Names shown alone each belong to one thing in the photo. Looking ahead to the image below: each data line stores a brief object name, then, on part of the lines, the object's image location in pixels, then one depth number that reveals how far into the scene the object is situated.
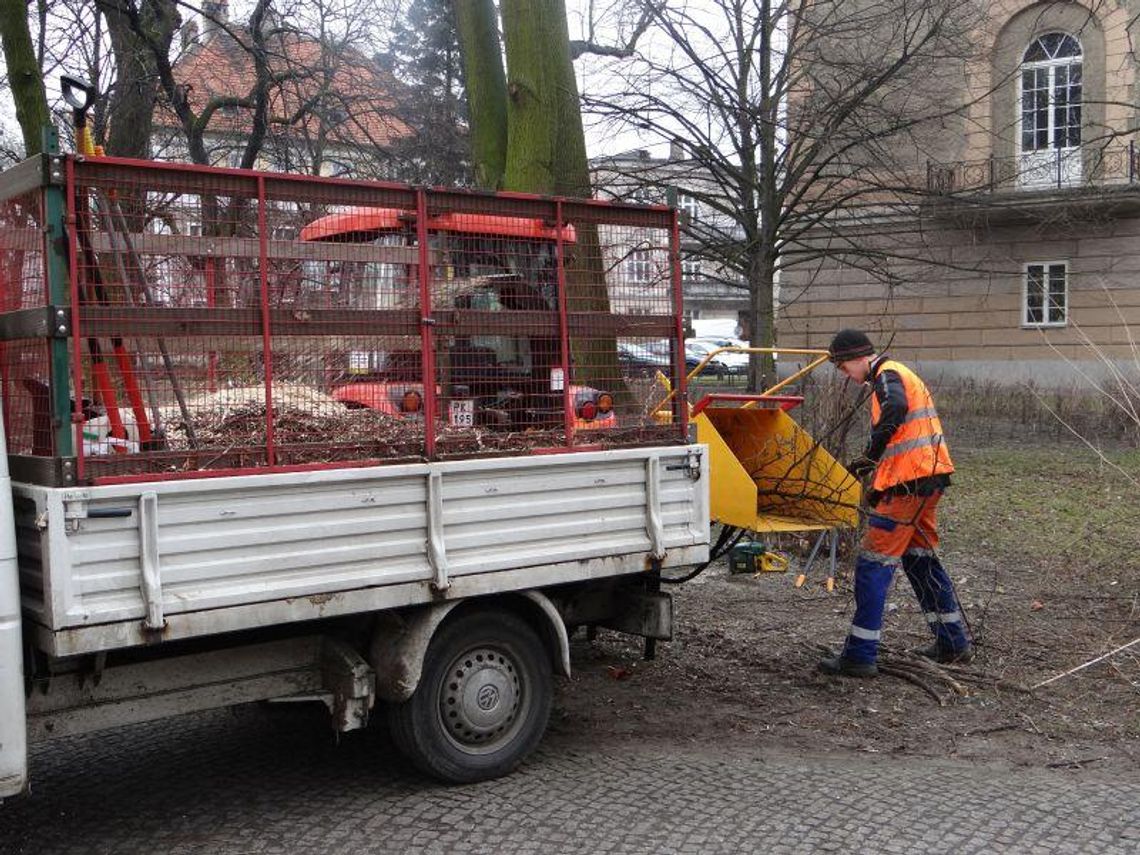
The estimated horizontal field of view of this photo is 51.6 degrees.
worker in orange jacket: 6.00
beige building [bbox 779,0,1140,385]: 21.23
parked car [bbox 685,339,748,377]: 13.82
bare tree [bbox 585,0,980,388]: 15.09
